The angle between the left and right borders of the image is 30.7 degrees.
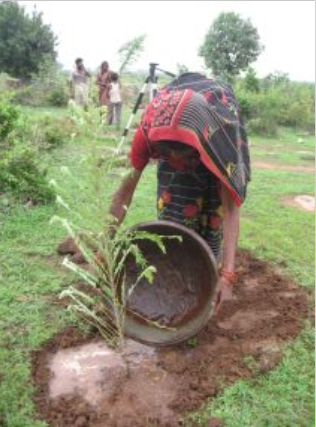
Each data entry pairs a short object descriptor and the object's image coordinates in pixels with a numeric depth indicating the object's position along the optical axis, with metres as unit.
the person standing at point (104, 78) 11.70
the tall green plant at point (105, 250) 2.35
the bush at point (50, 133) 7.58
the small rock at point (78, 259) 4.25
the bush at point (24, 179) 5.56
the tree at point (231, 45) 24.58
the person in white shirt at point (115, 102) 12.12
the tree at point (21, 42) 20.00
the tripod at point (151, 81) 7.67
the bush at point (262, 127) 14.66
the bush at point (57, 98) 17.00
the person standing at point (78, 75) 12.43
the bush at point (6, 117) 5.90
